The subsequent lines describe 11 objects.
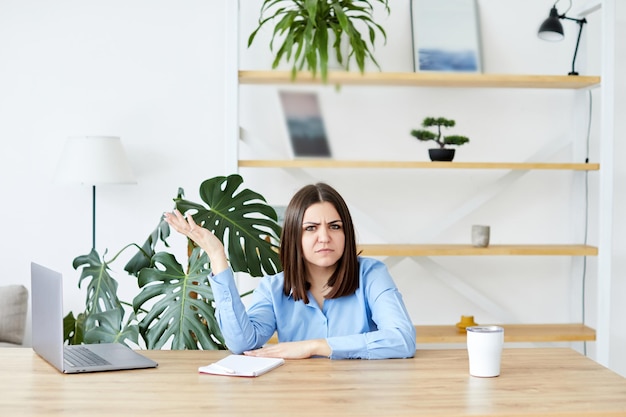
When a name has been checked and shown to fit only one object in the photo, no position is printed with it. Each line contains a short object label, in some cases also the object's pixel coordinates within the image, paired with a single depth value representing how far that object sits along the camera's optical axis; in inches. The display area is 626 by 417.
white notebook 70.1
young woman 82.4
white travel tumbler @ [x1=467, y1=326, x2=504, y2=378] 69.5
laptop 70.2
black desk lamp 140.7
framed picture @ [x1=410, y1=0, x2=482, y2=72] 148.0
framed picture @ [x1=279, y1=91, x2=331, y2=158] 130.4
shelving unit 138.1
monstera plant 102.4
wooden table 59.4
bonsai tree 143.1
